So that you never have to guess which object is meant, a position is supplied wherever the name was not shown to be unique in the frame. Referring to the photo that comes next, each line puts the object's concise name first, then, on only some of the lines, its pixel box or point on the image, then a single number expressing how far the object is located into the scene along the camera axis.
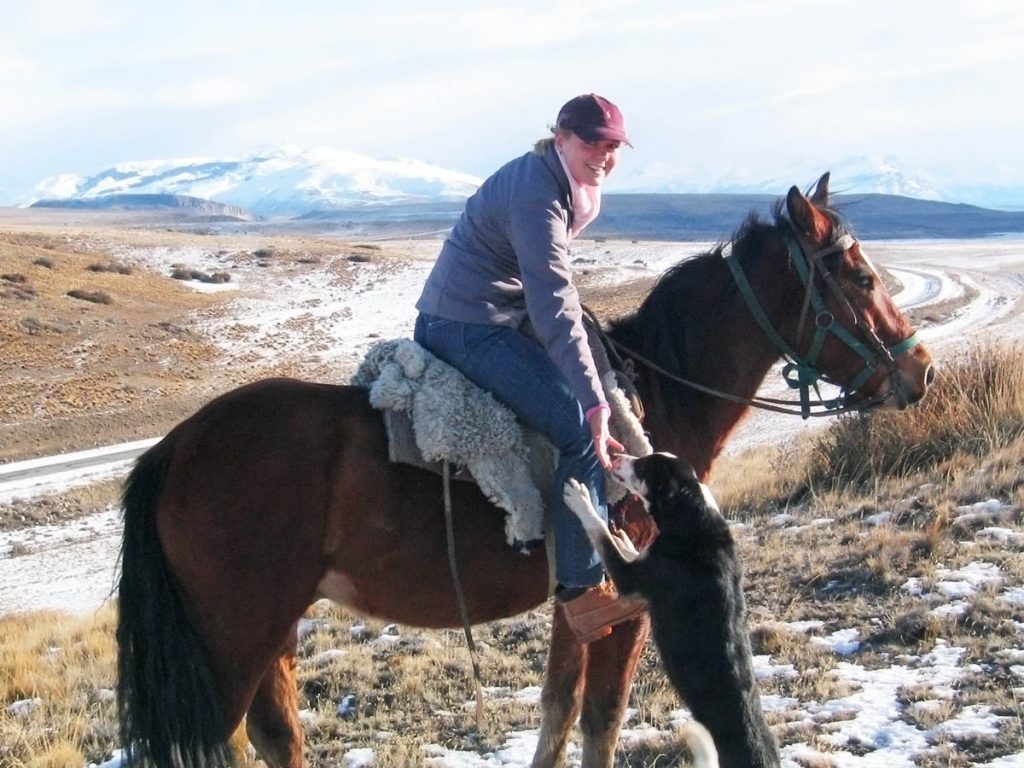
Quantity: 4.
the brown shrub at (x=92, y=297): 30.39
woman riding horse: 4.18
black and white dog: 4.15
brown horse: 4.15
